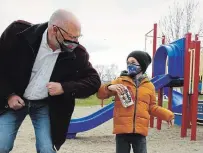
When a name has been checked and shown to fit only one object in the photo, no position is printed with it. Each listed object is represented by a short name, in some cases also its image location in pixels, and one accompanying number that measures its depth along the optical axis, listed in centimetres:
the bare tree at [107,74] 3494
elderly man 233
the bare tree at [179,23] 2038
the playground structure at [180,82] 636
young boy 317
